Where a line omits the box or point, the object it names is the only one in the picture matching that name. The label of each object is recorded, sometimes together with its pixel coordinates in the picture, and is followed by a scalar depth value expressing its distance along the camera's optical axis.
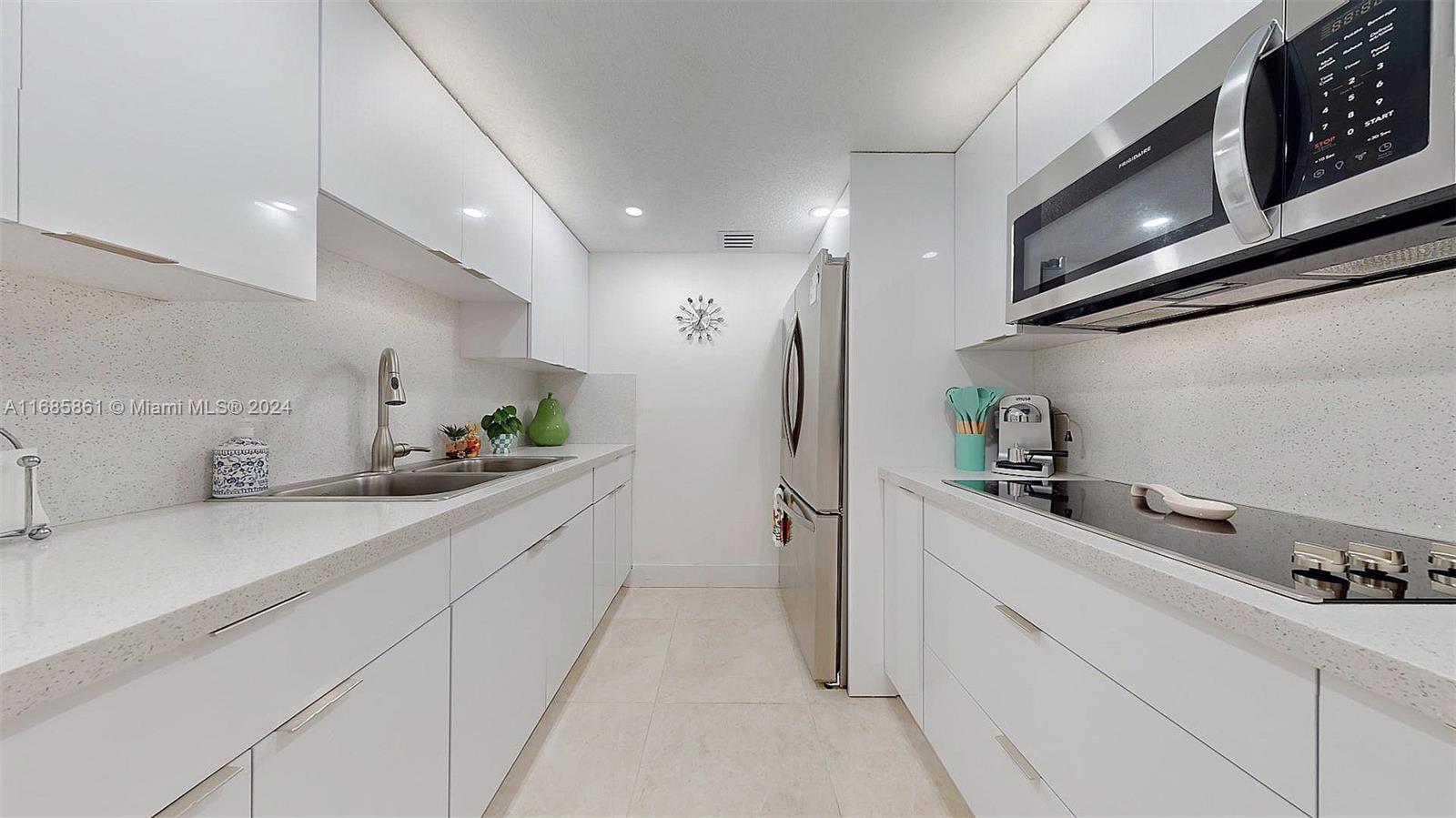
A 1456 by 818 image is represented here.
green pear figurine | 3.57
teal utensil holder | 2.19
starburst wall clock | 3.88
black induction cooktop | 0.69
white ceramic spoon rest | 1.14
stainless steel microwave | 0.72
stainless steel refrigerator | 2.35
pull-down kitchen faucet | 1.92
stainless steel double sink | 1.54
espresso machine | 1.99
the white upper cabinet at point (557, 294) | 2.79
